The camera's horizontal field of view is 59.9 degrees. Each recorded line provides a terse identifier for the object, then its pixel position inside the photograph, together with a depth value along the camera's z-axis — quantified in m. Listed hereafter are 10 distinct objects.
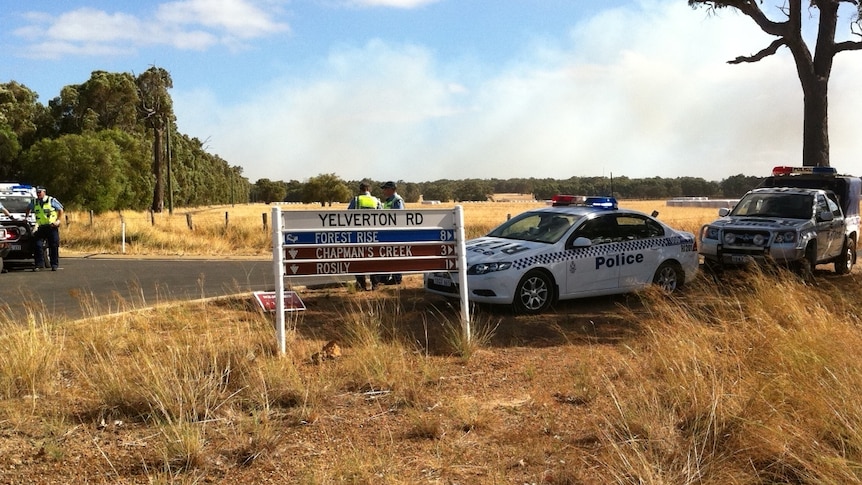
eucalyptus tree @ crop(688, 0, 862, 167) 18.20
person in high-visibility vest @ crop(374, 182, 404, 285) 12.08
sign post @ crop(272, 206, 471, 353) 7.38
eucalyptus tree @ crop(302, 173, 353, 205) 114.81
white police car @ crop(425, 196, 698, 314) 9.52
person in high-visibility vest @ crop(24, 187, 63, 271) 15.73
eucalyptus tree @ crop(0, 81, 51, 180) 54.28
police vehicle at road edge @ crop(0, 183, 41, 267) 15.57
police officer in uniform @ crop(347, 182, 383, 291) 11.83
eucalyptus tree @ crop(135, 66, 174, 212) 59.16
